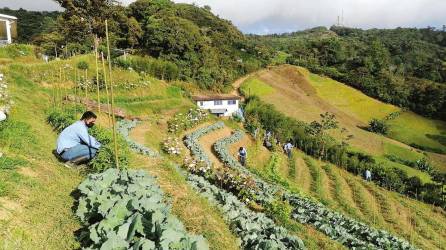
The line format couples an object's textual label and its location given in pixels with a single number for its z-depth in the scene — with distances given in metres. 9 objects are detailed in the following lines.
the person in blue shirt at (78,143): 11.31
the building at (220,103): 50.88
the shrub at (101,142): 11.24
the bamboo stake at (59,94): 22.23
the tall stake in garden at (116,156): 10.84
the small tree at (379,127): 61.59
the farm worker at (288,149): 38.72
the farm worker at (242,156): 30.56
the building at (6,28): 39.92
